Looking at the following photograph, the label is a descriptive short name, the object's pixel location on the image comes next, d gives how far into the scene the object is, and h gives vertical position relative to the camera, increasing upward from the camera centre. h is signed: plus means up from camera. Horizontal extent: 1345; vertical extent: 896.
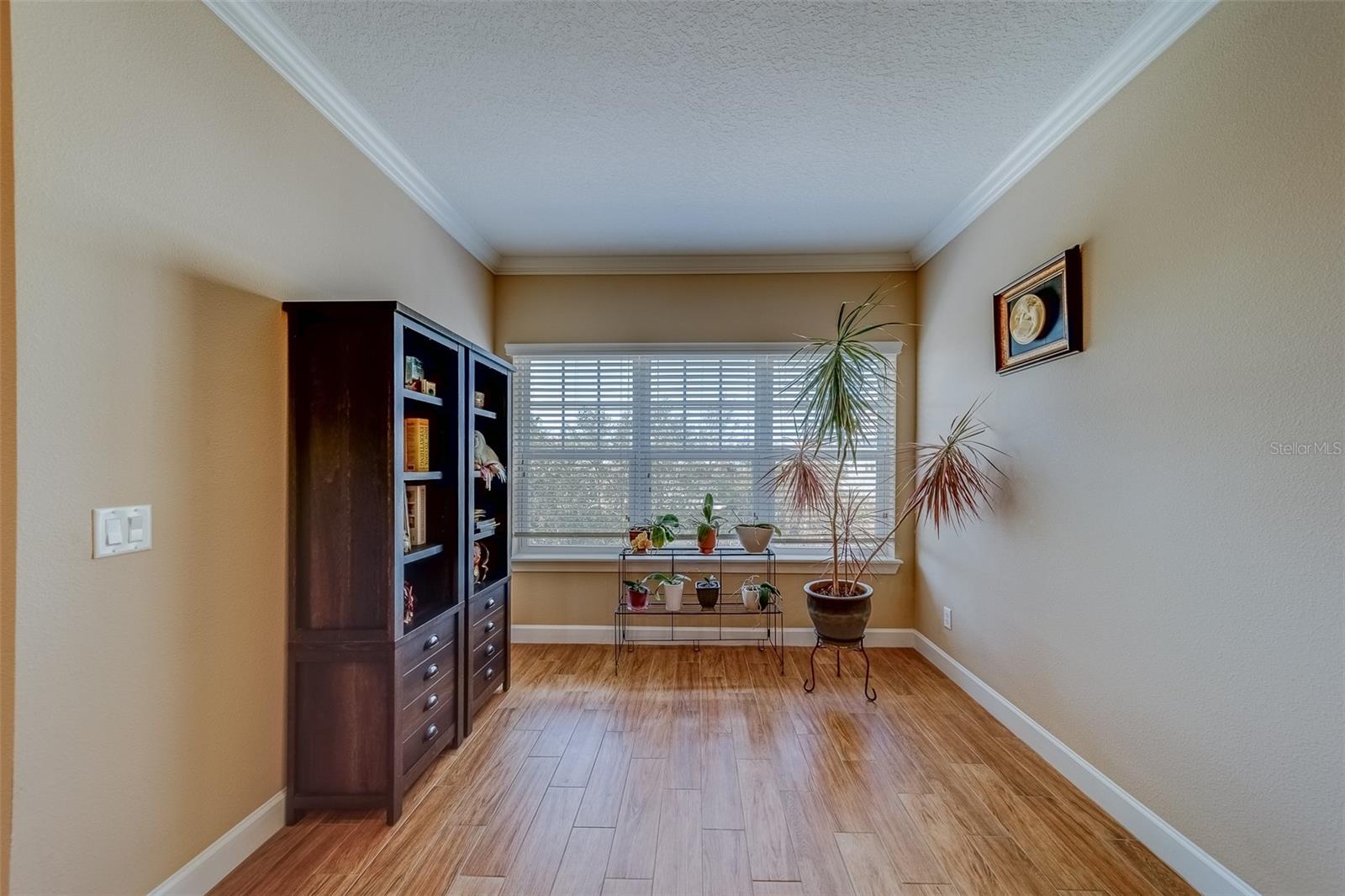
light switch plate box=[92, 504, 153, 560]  1.26 -0.16
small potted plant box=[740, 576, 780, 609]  3.33 -0.85
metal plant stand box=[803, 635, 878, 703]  2.80 -1.15
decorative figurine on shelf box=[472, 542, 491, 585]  2.72 -0.52
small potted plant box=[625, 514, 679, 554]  3.39 -0.48
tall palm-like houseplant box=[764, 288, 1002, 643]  2.68 -0.07
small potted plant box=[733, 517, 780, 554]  3.37 -0.49
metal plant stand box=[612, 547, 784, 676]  3.53 -1.08
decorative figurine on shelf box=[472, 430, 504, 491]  2.70 +0.00
